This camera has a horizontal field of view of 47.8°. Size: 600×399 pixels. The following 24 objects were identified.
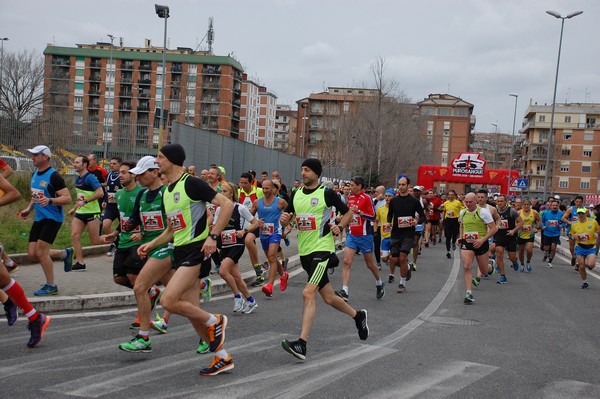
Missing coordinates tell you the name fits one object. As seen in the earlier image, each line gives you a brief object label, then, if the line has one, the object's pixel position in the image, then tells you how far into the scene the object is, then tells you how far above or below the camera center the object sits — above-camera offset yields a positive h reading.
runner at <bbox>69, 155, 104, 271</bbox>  11.37 -1.09
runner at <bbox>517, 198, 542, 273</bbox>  18.25 -1.47
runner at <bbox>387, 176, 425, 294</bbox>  12.37 -1.02
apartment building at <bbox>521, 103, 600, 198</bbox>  108.69 +4.17
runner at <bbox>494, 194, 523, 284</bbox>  15.86 -1.17
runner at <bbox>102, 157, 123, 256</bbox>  12.34 -0.75
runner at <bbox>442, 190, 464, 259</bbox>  21.39 -1.42
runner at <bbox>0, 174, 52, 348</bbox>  6.62 -1.56
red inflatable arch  45.66 -0.08
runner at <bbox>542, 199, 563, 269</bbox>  20.25 -1.48
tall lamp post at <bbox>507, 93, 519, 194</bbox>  74.29 +6.76
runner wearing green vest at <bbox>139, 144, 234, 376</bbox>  5.86 -0.79
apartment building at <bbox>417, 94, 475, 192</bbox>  118.06 +8.33
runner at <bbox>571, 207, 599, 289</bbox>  15.09 -1.38
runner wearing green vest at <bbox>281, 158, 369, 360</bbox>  7.07 -0.74
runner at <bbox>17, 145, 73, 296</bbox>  8.80 -0.90
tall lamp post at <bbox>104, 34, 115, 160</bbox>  31.00 +2.91
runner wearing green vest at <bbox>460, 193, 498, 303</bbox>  11.58 -1.03
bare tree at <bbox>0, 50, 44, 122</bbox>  57.62 +5.08
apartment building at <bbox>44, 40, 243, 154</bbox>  98.62 +9.86
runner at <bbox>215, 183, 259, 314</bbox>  9.20 -1.31
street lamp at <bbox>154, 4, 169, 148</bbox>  26.06 +5.43
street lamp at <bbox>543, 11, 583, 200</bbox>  41.53 +9.73
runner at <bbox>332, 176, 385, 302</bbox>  11.20 -1.24
